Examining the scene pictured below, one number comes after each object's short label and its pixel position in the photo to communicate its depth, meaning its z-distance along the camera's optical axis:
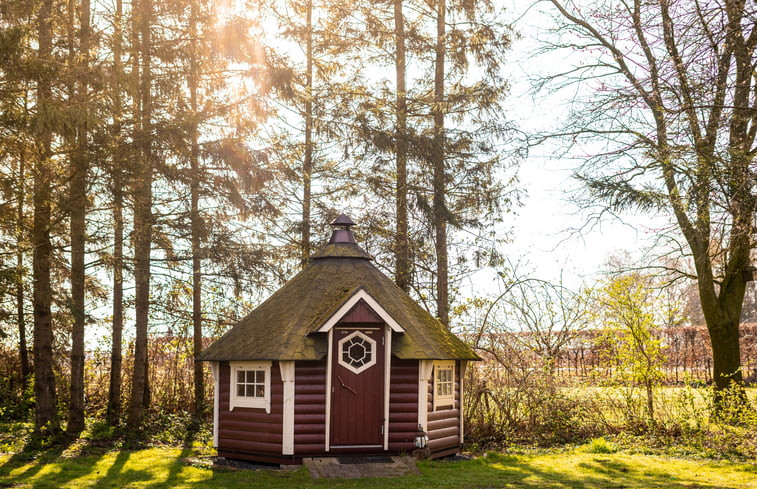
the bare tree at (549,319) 15.71
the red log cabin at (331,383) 11.73
